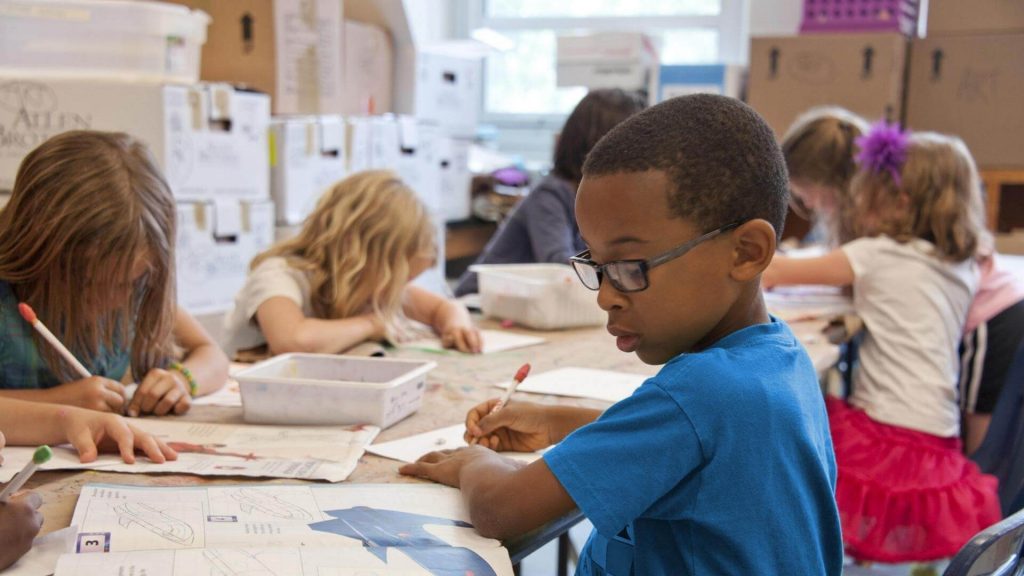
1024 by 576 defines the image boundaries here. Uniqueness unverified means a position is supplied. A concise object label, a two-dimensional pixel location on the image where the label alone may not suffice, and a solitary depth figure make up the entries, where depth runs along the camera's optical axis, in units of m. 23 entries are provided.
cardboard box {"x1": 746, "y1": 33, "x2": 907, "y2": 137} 3.72
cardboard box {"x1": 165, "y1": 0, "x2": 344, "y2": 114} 3.08
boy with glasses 0.80
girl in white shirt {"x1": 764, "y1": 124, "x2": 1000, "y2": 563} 1.97
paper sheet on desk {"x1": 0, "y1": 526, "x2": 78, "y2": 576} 0.80
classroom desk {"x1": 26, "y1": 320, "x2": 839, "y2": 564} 0.96
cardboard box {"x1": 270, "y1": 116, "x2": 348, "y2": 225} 2.99
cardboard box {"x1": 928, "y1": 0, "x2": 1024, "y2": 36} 3.68
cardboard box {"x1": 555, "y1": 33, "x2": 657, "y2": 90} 3.96
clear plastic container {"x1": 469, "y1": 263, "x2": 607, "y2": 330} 2.00
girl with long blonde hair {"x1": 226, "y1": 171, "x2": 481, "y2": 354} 1.79
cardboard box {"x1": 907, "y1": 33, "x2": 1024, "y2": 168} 3.68
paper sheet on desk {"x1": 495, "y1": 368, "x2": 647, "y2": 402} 1.48
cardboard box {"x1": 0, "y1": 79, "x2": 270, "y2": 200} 2.37
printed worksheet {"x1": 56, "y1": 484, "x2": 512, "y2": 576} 0.81
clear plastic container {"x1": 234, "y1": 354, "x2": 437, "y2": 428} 1.23
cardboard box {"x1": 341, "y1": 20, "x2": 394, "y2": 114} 3.50
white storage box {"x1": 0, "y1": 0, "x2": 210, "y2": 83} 2.42
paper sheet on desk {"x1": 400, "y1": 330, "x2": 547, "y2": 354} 1.84
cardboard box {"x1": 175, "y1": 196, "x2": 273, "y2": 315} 2.63
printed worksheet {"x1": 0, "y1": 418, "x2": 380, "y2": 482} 1.05
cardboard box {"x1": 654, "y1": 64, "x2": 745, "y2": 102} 3.96
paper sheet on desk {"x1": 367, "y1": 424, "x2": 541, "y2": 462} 1.13
